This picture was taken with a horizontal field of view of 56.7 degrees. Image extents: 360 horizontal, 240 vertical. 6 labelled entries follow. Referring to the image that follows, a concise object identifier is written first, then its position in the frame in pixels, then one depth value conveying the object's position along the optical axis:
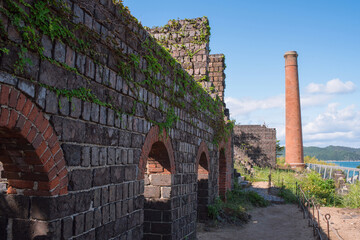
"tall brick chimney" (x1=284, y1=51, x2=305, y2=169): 27.12
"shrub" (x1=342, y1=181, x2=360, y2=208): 12.13
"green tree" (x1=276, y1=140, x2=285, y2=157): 29.05
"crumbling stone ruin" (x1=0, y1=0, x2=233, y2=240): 2.74
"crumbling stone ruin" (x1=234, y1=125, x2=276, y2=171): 26.57
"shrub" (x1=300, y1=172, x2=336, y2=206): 13.84
